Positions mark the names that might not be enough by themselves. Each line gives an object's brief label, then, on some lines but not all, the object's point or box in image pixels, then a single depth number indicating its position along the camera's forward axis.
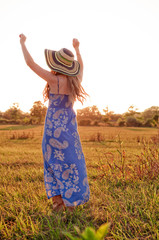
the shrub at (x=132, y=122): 43.44
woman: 2.59
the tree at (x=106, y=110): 81.38
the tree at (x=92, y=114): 53.72
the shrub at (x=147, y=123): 41.78
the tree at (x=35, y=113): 59.86
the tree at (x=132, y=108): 89.38
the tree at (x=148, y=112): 77.94
